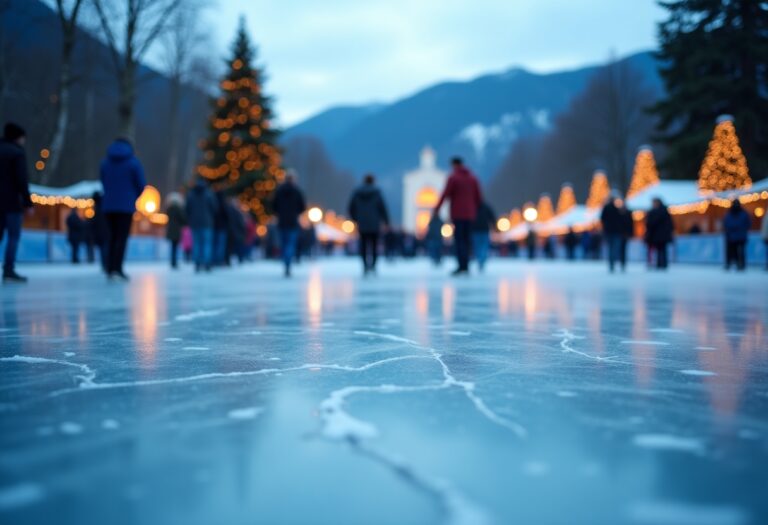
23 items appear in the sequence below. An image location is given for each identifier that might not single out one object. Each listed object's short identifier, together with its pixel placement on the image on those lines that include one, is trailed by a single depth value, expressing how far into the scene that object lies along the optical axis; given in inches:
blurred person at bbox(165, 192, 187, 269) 515.5
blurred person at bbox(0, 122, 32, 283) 272.7
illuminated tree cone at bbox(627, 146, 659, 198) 1059.3
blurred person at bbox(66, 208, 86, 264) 676.1
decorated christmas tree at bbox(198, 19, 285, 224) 1167.6
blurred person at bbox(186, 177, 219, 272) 450.3
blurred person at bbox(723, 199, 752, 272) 505.4
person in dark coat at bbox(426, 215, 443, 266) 715.4
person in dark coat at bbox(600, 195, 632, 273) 516.1
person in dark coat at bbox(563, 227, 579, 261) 1122.0
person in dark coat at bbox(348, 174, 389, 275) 396.2
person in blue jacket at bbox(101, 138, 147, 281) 290.5
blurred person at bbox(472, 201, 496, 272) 521.3
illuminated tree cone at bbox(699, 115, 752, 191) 769.6
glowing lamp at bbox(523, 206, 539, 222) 1370.9
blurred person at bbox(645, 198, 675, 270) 524.4
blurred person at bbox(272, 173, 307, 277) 394.0
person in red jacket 373.7
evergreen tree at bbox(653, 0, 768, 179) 1034.1
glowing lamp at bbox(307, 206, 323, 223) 1529.3
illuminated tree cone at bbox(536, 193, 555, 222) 1646.2
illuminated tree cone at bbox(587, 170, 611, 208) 1246.9
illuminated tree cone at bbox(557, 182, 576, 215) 1513.3
